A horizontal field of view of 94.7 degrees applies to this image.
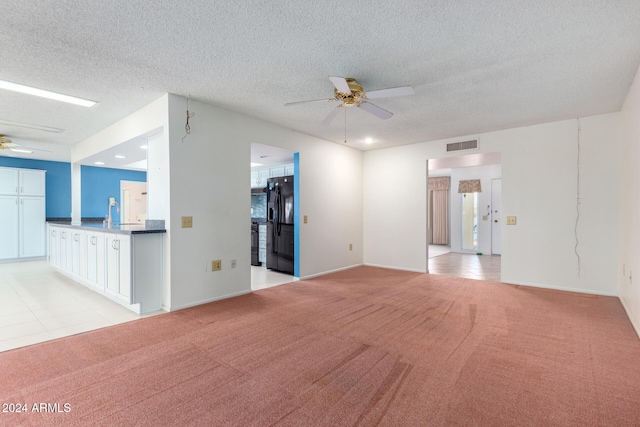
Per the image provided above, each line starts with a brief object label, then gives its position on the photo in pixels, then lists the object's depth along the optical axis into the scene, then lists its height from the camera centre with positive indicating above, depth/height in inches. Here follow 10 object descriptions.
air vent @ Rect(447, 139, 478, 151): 202.7 +45.9
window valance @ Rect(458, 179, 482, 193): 332.8 +27.9
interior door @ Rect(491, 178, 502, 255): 319.6 -6.3
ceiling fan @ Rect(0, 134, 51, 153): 203.0 +51.1
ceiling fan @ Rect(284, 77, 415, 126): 103.5 +44.0
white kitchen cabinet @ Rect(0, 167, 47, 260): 255.4 +0.1
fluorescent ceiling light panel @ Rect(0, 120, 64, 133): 168.6 +52.7
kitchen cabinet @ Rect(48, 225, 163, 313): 129.7 -25.9
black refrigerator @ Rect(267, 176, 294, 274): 215.0 -9.6
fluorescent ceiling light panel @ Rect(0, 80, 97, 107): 123.0 +53.9
